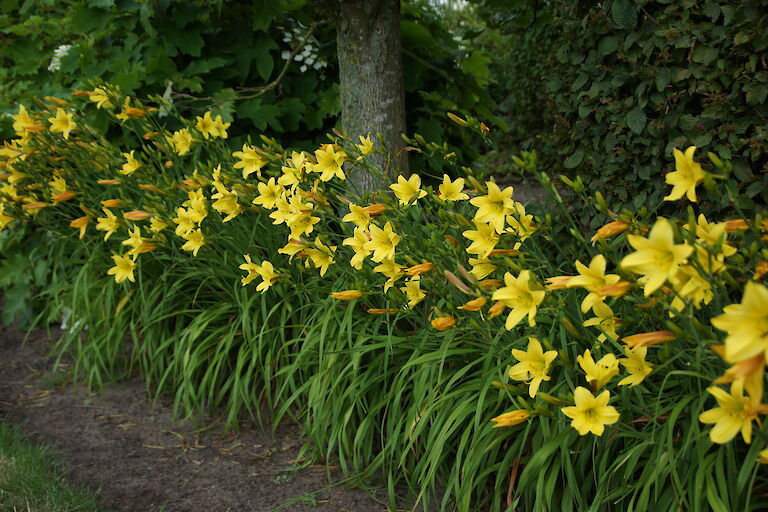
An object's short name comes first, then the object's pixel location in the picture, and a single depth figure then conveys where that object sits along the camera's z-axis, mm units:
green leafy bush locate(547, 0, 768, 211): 2285
